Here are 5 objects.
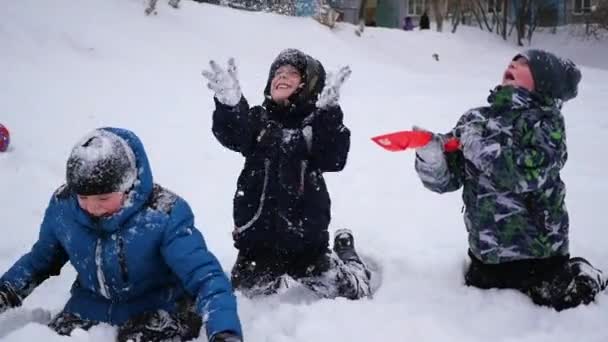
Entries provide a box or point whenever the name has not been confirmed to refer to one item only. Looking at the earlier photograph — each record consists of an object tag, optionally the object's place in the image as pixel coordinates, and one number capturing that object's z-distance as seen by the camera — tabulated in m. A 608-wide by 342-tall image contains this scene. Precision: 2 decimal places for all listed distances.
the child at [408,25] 26.44
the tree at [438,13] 25.80
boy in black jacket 2.94
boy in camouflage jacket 2.69
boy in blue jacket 2.06
